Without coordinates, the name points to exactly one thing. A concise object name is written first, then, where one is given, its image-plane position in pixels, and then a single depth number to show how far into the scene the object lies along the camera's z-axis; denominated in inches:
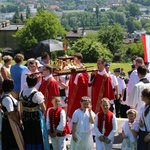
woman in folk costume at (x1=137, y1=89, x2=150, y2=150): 289.0
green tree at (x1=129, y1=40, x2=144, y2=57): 3740.9
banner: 378.9
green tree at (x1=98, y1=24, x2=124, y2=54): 3555.6
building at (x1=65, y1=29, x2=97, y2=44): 4869.1
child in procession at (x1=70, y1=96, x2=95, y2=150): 324.5
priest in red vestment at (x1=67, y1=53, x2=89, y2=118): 382.0
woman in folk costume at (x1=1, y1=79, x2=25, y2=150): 297.1
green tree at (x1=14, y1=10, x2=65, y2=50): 3860.7
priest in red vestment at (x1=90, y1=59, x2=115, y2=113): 383.6
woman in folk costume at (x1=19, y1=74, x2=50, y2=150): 300.5
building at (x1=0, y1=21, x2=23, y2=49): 4370.1
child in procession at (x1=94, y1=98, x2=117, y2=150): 318.0
